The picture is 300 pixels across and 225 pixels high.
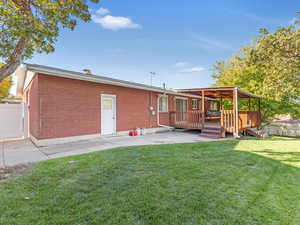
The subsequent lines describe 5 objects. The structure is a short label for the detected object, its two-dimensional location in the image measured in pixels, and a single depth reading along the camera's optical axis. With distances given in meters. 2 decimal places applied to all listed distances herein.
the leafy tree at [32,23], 3.52
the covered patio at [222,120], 8.93
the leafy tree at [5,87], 18.08
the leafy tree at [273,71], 10.03
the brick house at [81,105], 6.32
